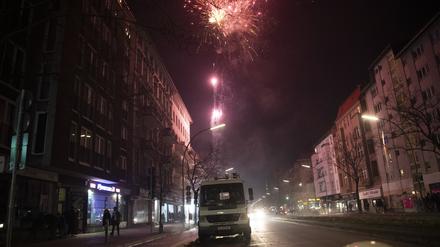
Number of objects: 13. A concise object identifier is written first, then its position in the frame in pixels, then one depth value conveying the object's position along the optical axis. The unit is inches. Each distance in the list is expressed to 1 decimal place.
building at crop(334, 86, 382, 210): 2497.5
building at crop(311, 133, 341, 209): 3262.8
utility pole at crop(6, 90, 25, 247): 318.1
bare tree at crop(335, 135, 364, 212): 1898.6
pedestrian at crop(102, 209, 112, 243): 766.7
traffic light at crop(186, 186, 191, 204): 1215.9
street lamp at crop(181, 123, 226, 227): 1251.4
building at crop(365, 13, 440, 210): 1588.3
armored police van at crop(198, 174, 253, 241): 661.9
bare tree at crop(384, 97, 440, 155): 1075.5
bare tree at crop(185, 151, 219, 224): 2460.4
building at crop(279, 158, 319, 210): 4445.6
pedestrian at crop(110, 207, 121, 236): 981.3
